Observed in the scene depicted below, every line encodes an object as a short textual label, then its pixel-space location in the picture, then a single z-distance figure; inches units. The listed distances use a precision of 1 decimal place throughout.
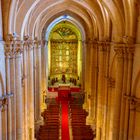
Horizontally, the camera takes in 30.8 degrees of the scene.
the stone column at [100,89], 718.5
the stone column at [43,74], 1156.5
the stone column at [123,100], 479.9
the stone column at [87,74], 1113.6
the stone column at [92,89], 896.9
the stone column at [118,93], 490.3
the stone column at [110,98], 644.7
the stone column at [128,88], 465.4
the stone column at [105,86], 680.4
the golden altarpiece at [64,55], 1599.4
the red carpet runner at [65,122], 893.5
